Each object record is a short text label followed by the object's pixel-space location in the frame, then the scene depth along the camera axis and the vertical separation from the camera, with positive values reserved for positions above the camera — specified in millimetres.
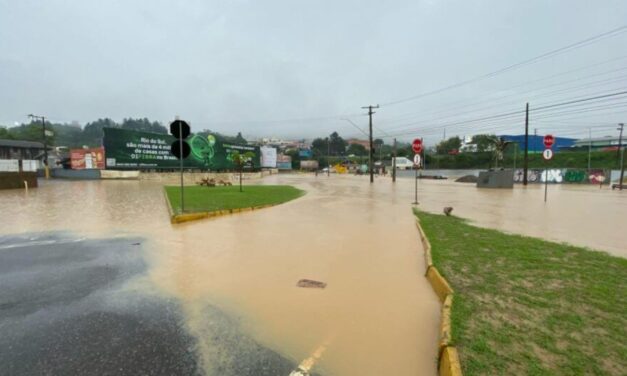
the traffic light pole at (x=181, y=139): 11547 +914
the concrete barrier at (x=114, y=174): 38844 -980
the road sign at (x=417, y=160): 15903 +215
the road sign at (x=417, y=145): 15866 +922
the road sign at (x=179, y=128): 11516 +1279
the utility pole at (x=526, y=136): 32062 +2695
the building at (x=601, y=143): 82994 +5271
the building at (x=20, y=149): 52000 +2696
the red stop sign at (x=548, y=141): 17812 +1228
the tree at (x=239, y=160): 23112 +357
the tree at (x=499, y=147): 36806 +1915
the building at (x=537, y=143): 80562 +5490
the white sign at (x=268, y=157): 64875 +1589
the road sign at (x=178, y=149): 11659 +566
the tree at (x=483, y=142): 83081 +5825
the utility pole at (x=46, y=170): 42156 -527
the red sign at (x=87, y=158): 40750 +920
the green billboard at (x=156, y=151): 38625 +1817
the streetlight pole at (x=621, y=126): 50400 +5775
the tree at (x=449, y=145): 102875 +5982
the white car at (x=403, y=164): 75356 +128
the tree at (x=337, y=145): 149000 +8849
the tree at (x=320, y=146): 143125 +8232
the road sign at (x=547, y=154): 17609 +540
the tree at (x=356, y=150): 148075 +6633
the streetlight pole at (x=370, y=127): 37781 +4268
